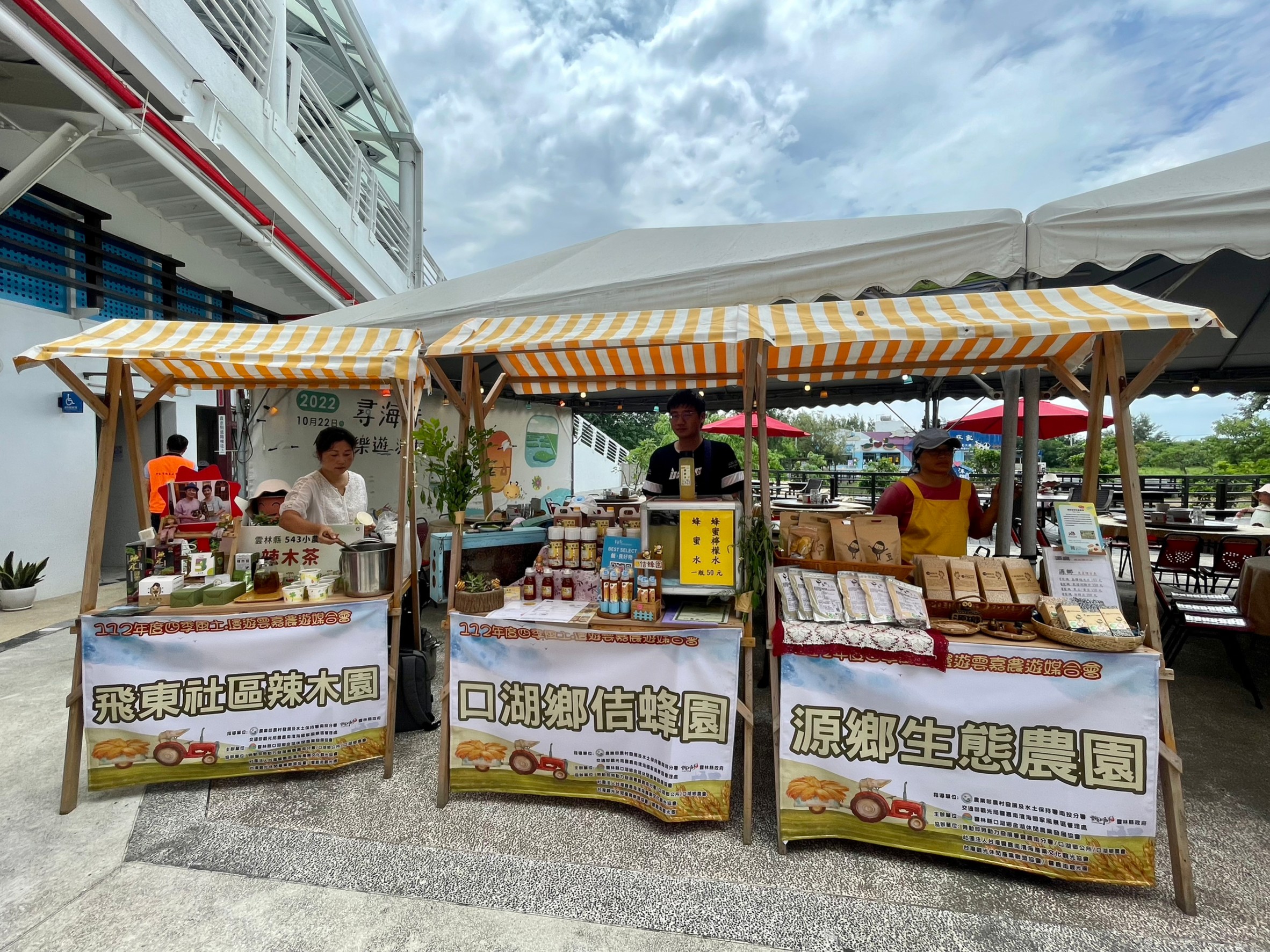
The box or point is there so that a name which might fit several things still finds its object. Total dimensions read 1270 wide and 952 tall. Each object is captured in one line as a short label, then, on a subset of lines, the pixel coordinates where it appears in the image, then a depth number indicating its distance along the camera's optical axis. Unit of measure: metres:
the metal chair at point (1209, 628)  3.57
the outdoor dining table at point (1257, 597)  3.59
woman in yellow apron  3.06
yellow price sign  2.53
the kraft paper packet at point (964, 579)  2.48
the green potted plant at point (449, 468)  2.82
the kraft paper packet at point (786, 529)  2.95
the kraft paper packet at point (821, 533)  2.86
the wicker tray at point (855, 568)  2.64
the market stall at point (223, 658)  2.64
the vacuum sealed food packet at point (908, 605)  2.30
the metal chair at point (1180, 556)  5.45
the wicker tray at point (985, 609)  2.39
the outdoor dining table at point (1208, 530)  5.28
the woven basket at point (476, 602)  2.69
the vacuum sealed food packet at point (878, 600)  2.33
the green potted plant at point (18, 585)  5.34
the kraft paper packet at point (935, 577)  2.49
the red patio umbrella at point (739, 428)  8.98
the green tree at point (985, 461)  19.67
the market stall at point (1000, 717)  2.08
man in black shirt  3.57
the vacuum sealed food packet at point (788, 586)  2.45
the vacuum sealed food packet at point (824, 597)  2.38
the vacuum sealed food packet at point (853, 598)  2.37
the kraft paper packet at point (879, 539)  2.76
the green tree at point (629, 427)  33.88
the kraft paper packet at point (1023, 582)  2.42
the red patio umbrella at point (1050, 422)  7.16
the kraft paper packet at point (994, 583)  2.43
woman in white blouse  3.38
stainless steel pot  2.85
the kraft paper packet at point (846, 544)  2.80
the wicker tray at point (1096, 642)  2.09
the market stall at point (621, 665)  2.41
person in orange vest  5.27
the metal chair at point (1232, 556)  5.37
